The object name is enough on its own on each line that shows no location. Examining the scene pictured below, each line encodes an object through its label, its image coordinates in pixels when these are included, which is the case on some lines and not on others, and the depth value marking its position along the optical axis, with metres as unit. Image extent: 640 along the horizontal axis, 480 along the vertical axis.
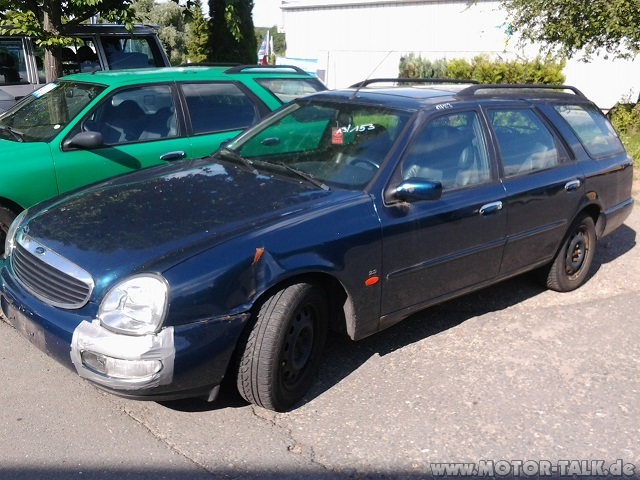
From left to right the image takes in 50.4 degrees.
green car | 5.30
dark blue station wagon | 3.17
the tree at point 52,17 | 8.15
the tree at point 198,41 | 19.25
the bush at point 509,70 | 13.55
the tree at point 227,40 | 17.22
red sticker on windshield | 4.38
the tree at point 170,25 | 28.80
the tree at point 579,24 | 10.39
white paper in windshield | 6.27
